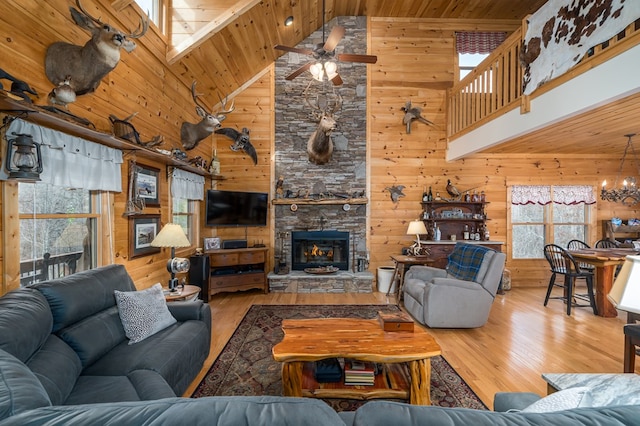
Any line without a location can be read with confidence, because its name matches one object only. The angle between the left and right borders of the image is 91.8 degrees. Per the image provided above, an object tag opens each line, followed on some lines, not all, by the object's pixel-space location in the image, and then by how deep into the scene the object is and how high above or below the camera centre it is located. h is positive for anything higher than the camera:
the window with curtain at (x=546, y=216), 6.10 -0.15
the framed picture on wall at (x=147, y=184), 3.43 +0.28
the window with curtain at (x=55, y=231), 2.25 -0.18
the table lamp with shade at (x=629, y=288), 1.43 -0.37
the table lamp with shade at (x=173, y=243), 3.28 -0.37
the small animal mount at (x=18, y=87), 1.85 +0.75
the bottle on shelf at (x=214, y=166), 5.53 +0.76
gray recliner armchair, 3.71 -1.06
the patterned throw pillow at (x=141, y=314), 2.32 -0.83
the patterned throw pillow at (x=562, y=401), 1.01 -0.65
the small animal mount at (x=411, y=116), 6.03 +1.82
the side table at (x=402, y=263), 4.99 -0.89
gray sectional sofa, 1.57 -0.85
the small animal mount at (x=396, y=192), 6.11 +0.32
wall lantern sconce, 1.93 +0.31
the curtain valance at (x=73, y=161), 2.14 +0.39
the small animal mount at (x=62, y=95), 2.27 +0.84
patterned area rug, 2.36 -1.44
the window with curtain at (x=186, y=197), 4.41 +0.17
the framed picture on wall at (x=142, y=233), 3.33 -0.29
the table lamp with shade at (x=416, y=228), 5.31 -0.34
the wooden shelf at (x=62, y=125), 1.84 +0.60
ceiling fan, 3.26 +1.75
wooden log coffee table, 2.13 -1.03
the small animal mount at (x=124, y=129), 2.93 +0.75
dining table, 4.23 -0.86
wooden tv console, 5.09 -1.07
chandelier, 4.87 +0.25
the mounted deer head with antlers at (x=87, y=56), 2.34 +1.21
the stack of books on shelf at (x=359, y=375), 2.20 -1.19
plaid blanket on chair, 3.97 -0.72
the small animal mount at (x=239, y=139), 5.72 +1.30
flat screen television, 5.35 +0.00
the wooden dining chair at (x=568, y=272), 4.37 -0.94
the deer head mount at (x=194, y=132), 4.45 +1.13
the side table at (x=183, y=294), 3.10 -0.89
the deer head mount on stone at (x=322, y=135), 4.97 +1.28
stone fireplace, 6.00 +0.91
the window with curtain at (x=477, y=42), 6.23 +3.37
